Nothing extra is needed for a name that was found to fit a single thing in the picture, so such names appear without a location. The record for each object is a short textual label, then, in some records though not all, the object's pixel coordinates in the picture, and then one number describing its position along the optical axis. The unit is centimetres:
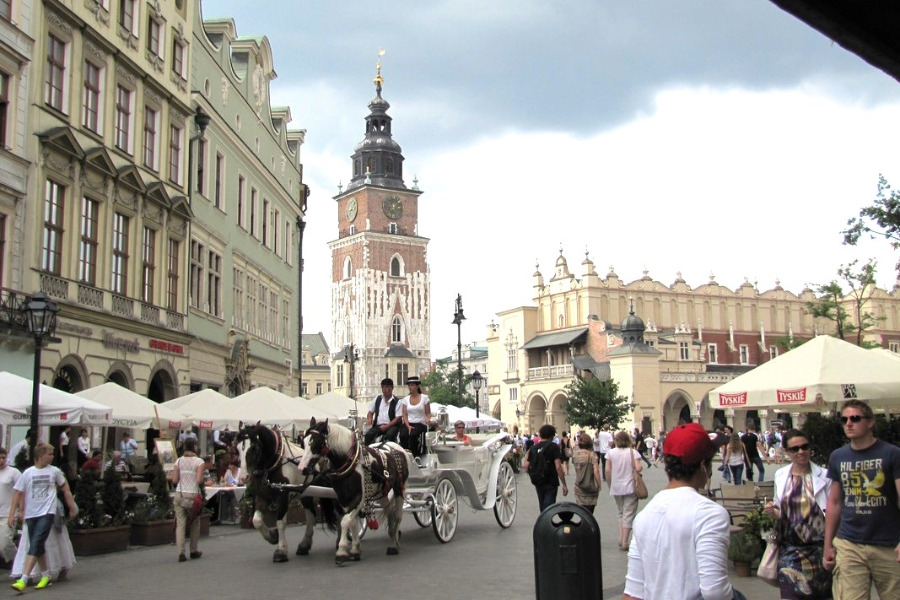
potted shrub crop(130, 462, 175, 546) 1538
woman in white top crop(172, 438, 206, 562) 1359
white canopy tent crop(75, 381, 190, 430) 1884
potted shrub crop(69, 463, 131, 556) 1390
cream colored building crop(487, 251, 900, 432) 7481
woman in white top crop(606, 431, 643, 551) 1376
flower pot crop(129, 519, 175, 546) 1537
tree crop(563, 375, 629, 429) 6444
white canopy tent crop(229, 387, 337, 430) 2195
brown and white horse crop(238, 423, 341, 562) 1299
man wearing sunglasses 634
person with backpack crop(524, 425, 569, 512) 1523
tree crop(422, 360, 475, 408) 11288
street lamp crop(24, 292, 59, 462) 1413
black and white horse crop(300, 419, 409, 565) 1264
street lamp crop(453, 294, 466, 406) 4367
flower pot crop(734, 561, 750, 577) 1123
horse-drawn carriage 1268
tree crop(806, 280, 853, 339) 5381
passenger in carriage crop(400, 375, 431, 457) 1477
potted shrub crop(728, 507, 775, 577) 1116
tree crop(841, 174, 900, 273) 2675
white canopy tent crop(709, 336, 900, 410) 1279
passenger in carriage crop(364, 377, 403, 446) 1455
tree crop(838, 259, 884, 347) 5066
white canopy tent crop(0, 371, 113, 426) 1480
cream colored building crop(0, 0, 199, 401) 2022
